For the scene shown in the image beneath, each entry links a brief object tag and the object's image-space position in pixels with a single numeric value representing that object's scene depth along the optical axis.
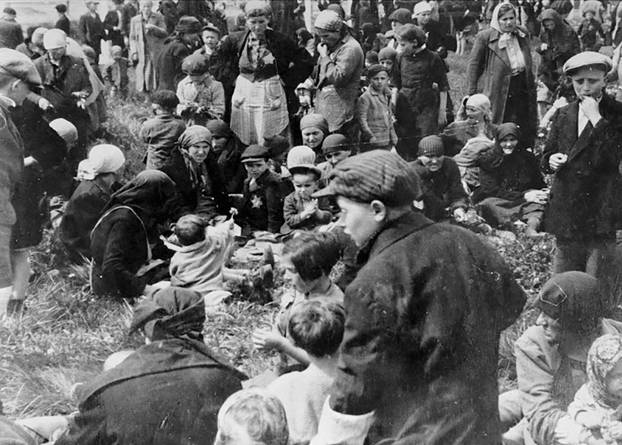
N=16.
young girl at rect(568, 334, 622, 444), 3.70
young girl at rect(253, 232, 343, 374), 4.51
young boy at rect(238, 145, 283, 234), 7.30
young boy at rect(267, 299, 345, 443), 3.80
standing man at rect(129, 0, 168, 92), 11.45
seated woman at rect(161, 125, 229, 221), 7.31
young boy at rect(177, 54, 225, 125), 8.52
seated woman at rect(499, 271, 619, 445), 4.29
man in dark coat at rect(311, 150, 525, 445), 3.22
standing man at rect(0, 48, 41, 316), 5.85
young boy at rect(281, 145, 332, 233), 6.85
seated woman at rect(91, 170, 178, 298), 6.17
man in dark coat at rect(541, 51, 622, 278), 5.74
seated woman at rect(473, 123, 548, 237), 7.46
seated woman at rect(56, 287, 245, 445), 3.71
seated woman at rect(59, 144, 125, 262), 6.39
